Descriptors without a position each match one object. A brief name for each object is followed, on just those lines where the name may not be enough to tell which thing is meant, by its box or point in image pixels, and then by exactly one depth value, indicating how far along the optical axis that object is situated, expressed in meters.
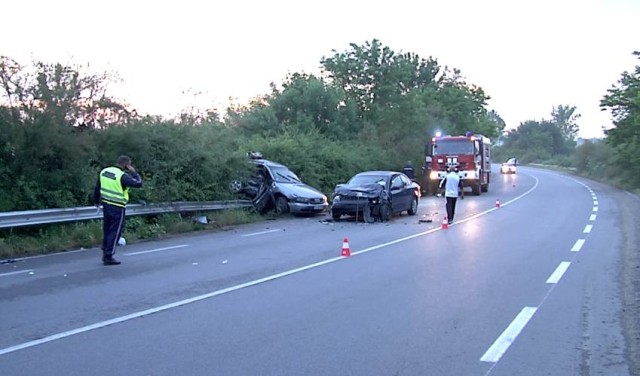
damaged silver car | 22.17
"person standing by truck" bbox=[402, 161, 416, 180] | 33.22
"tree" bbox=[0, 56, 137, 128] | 14.66
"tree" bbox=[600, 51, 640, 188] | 42.19
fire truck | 35.34
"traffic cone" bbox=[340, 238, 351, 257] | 12.77
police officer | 11.67
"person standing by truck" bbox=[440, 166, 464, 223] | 20.11
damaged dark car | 20.58
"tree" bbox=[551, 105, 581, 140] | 172.75
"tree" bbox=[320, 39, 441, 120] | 51.16
